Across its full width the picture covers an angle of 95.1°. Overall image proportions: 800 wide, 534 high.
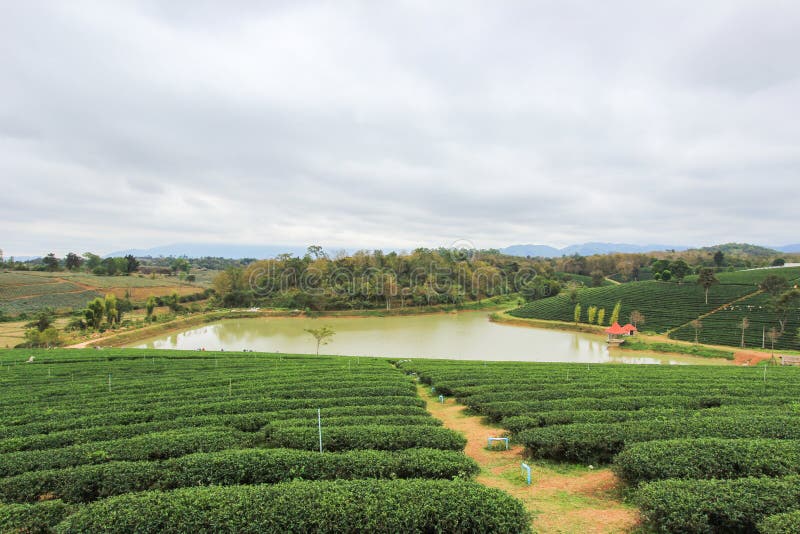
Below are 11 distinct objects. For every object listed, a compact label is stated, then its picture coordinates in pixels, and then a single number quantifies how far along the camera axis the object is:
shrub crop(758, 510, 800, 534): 5.10
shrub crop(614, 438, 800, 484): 7.01
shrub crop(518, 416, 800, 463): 8.80
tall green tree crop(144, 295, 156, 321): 53.06
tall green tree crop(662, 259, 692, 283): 61.50
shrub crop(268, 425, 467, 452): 8.77
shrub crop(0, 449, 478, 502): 7.31
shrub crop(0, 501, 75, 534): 6.10
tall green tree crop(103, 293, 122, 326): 47.97
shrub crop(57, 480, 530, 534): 5.70
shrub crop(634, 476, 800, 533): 5.61
